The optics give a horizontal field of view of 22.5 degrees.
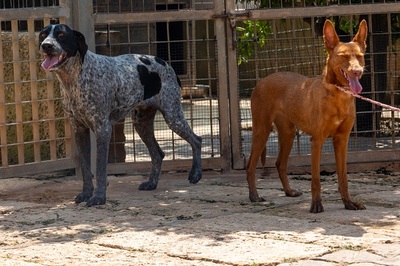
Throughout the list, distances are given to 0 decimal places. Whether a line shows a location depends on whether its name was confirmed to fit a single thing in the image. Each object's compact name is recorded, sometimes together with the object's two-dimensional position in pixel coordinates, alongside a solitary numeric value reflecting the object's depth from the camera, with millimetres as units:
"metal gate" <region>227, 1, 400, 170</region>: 10969
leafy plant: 11211
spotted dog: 9094
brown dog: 8266
